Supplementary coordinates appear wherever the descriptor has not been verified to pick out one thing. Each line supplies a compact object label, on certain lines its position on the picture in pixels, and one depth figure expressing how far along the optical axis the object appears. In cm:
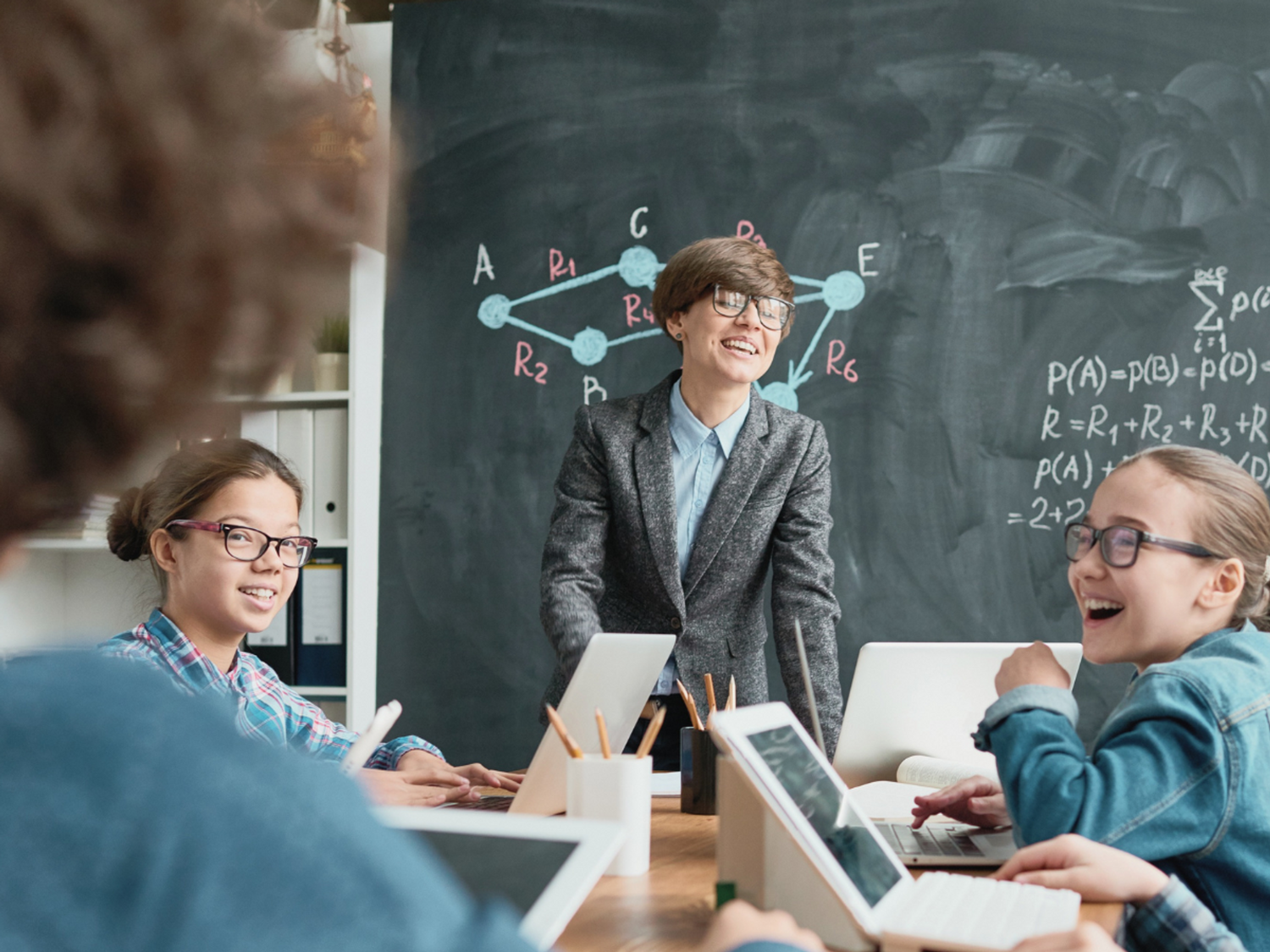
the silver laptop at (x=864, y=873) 87
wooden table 94
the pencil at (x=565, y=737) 119
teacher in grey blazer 214
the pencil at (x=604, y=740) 113
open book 144
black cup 147
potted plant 329
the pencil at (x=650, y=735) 117
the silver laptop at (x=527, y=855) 65
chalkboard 286
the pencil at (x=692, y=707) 147
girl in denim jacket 110
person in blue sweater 37
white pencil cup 115
